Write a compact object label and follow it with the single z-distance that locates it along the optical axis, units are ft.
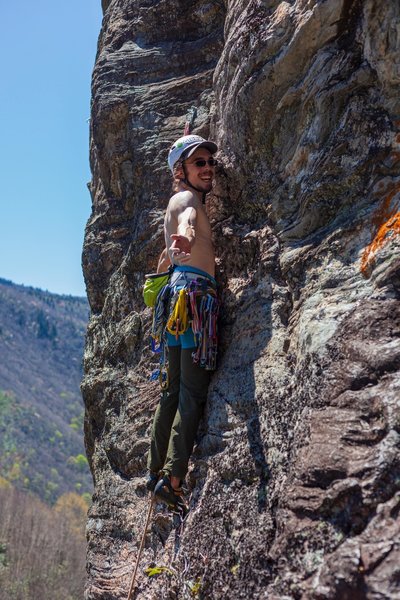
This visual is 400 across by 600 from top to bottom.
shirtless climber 14.47
